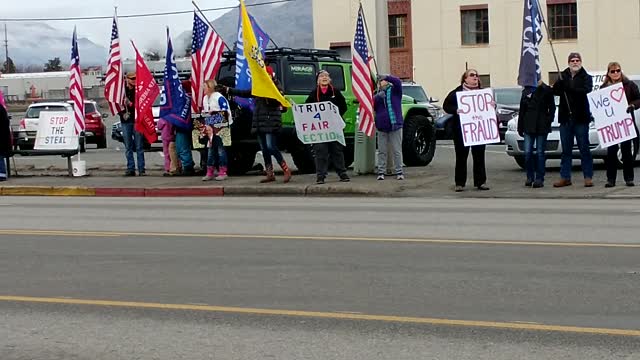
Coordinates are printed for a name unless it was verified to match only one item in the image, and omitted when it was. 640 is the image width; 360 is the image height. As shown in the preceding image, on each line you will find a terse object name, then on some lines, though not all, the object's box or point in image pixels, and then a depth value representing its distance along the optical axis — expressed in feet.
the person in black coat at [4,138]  67.10
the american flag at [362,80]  57.57
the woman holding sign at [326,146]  56.18
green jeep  61.21
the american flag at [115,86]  65.31
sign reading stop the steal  68.18
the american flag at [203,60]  61.98
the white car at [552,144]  59.21
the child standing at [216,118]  59.00
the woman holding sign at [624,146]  50.52
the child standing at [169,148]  63.31
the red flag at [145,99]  63.52
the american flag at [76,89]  68.08
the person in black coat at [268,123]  56.80
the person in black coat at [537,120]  51.98
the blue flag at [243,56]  58.90
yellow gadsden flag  55.88
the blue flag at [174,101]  62.59
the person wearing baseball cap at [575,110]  50.88
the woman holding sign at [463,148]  52.31
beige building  163.43
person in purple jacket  55.83
